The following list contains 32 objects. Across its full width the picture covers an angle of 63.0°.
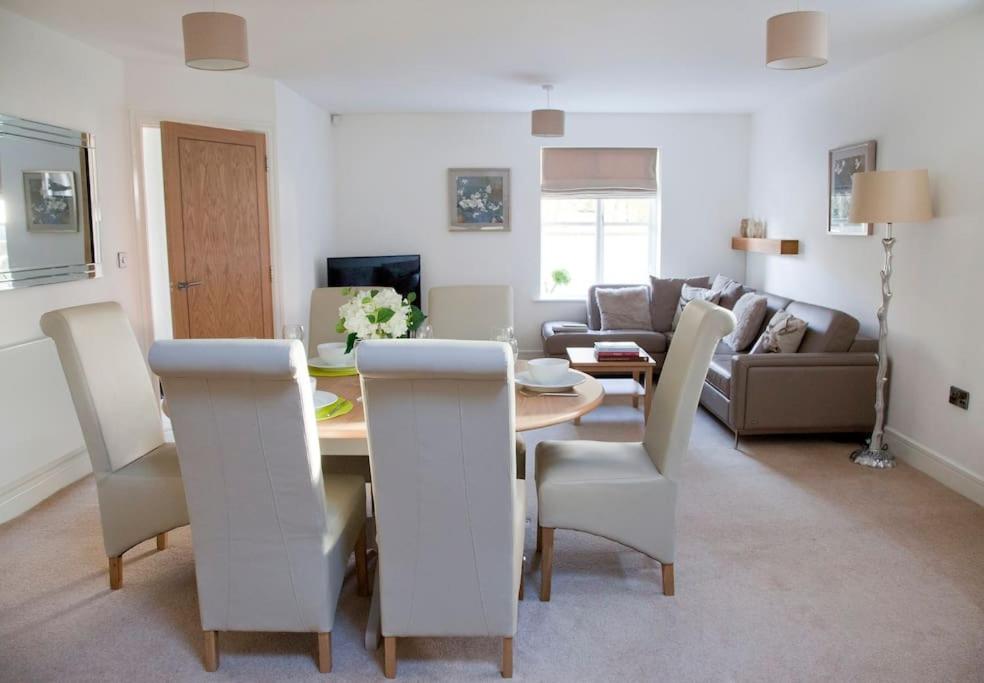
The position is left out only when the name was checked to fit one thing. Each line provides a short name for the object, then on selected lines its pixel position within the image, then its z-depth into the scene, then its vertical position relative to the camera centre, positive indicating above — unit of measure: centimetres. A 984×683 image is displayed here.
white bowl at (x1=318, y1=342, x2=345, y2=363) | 345 -46
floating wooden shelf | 611 -5
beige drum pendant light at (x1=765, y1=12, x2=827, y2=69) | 316 +80
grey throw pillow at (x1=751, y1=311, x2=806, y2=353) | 495 -60
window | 755 -2
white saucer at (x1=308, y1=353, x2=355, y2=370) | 339 -50
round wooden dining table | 248 -55
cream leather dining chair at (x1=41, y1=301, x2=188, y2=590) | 267 -65
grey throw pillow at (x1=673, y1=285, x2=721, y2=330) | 667 -46
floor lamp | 406 +20
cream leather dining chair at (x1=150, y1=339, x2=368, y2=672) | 200 -66
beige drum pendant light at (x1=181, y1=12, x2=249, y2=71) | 328 +86
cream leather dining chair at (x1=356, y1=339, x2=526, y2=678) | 196 -64
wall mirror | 373 +22
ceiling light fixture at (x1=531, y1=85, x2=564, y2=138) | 582 +87
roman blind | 733 +65
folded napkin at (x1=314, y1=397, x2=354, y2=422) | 262 -55
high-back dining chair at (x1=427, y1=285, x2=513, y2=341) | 410 -35
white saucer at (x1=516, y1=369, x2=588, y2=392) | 291 -52
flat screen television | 670 -24
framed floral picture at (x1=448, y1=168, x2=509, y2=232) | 731 +40
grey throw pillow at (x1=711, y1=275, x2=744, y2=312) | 649 -42
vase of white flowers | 293 -27
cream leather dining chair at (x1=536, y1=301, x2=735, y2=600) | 271 -85
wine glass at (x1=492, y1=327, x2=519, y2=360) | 302 -36
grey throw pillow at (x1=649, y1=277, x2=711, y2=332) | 696 -51
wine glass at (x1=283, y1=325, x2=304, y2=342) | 298 -32
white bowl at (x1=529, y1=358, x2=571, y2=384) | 295 -48
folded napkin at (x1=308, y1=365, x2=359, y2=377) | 332 -53
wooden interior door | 504 +10
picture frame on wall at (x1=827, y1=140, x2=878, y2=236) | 490 +39
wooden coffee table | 511 -80
